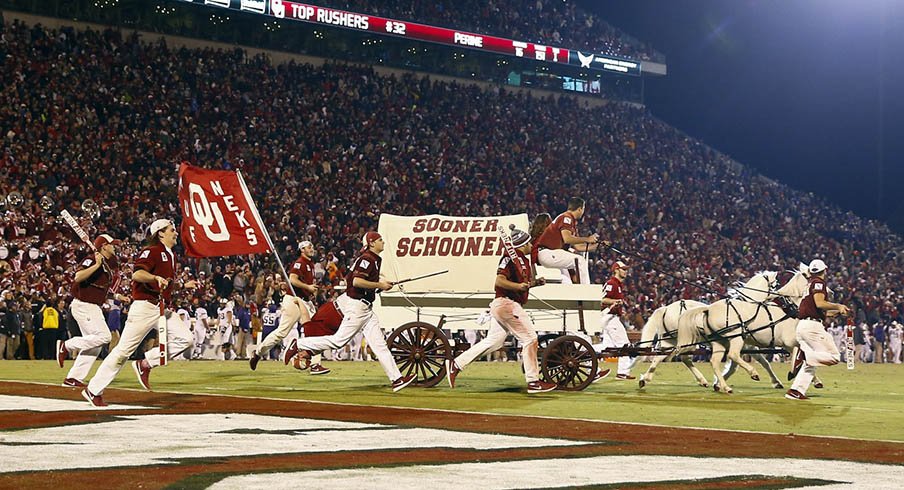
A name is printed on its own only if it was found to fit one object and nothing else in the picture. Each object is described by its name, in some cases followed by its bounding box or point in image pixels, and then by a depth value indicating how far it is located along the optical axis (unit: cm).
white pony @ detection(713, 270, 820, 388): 1784
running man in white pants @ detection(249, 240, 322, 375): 1997
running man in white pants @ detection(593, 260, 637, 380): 2022
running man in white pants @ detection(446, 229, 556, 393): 1568
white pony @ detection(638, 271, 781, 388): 1833
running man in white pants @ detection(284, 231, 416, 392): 1589
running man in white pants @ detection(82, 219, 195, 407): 1312
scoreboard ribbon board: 4522
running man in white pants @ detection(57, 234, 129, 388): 1565
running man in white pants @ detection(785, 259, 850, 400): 1529
